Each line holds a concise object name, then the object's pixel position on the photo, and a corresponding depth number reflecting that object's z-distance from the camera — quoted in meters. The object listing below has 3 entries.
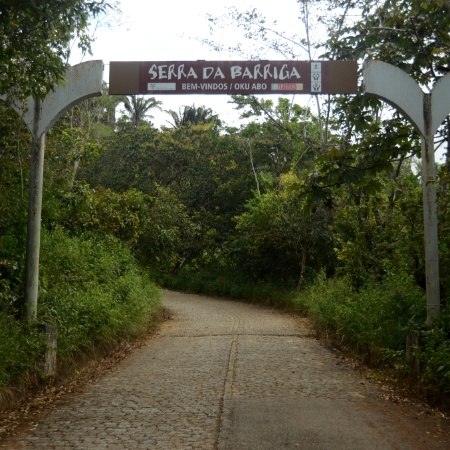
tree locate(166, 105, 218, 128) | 42.59
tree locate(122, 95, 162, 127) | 42.62
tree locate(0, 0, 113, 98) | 6.73
